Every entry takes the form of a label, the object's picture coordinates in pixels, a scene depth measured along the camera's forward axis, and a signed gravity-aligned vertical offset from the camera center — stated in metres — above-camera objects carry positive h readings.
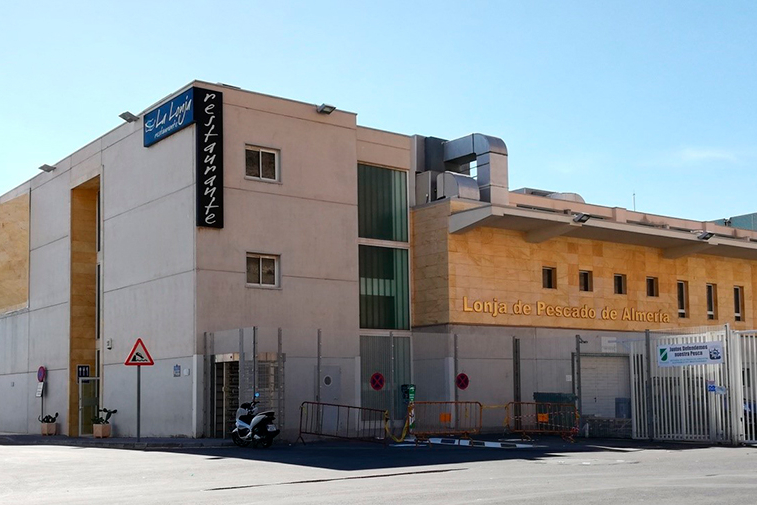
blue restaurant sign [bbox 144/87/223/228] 31.44 +6.62
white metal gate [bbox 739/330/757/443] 26.12 -0.55
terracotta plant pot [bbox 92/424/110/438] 34.47 -2.02
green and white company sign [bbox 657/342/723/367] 26.73 +0.16
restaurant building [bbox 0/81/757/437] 31.62 +3.24
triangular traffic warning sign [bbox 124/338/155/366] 28.20 +0.32
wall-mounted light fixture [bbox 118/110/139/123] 35.44 +8.54
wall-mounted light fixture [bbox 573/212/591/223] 36.84 +5.09
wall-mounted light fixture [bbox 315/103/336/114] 34.09 +8.38
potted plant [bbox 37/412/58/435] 39.06 -2.09
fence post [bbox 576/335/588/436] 31.12 -0.54
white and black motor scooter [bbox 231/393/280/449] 26.14 -1.54
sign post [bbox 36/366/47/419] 40.59 -0.68
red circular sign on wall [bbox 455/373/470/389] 32.59 -0.52
